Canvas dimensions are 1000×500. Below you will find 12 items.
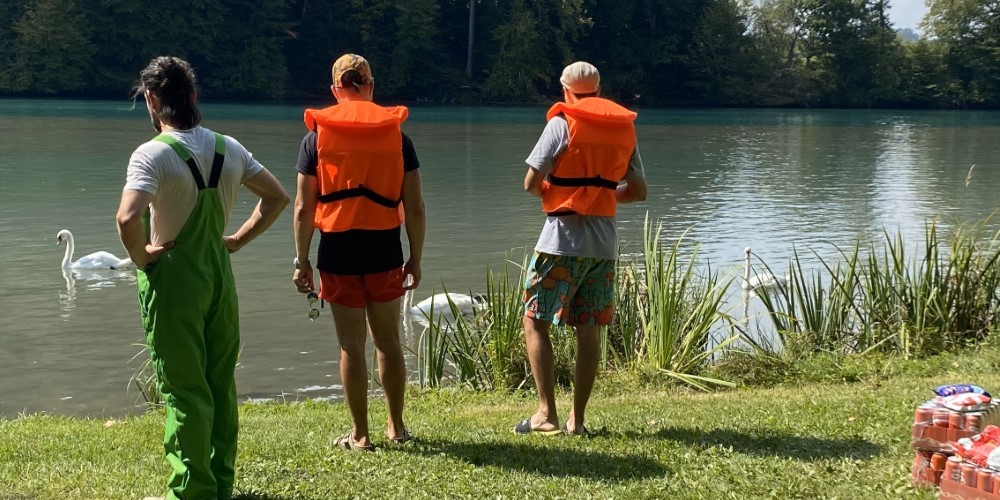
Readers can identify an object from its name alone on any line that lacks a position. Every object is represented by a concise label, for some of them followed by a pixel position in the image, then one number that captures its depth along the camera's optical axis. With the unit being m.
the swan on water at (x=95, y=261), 14.18
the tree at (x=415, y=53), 70.69
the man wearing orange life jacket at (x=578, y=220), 5.30
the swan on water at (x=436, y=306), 11.34
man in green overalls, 4.04
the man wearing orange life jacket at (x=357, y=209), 4.84
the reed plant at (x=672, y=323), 7.75
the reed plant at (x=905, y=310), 8.30
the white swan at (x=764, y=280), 11.50
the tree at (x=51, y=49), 63.72
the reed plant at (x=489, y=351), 8.02
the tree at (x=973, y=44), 71.19
